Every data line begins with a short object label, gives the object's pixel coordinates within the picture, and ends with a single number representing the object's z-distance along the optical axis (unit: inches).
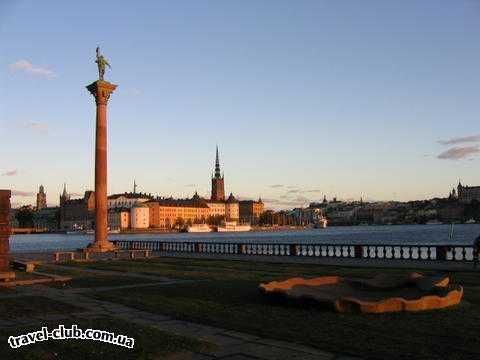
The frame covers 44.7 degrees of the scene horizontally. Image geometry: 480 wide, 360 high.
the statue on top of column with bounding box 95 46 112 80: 1706.4
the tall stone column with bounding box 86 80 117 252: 1649.9
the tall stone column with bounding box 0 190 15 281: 852.0
